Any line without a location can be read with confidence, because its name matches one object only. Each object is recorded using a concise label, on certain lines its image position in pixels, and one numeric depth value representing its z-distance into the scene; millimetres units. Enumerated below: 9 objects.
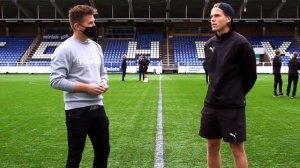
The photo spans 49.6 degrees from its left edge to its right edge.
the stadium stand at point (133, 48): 36745
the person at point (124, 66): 21763
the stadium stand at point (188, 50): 36387
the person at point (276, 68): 13076
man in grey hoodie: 3108
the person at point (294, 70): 12786
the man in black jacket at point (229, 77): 3277
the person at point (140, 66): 20880
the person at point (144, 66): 20891
